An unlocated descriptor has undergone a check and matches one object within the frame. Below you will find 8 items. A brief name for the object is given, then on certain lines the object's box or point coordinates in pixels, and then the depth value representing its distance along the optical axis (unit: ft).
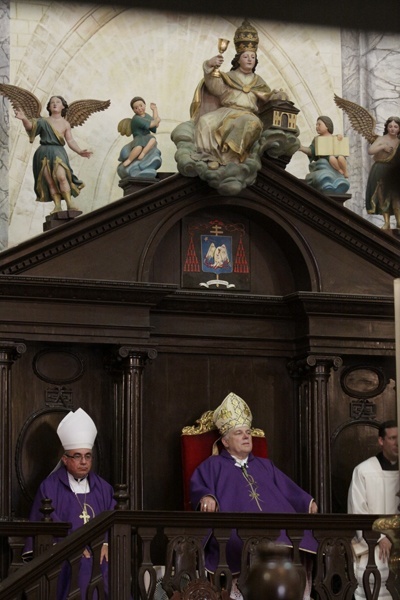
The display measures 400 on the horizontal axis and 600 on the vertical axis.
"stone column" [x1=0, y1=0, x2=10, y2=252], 33.06
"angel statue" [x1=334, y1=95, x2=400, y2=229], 31.04
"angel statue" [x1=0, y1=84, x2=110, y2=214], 28.35
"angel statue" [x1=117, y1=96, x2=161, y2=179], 28.76
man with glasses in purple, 25.72
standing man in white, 27.68
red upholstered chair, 28.05
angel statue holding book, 30.40
